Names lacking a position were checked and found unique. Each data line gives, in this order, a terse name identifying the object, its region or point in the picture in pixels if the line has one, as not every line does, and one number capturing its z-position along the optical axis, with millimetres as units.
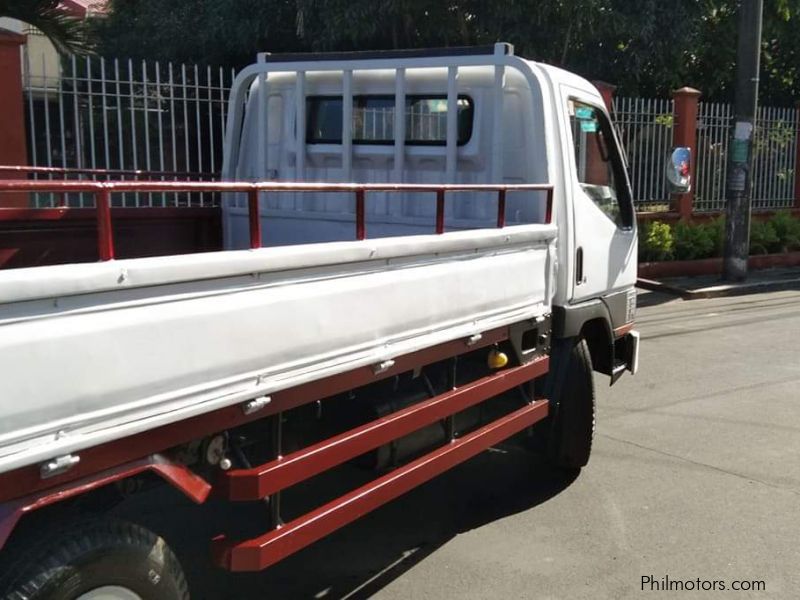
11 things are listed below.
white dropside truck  2172
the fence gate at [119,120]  8438
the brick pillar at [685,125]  14000
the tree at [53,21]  9656
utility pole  12305
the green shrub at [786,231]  15125
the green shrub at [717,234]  14155
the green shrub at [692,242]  13695
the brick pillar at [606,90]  11797
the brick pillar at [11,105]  7844
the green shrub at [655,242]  13172
